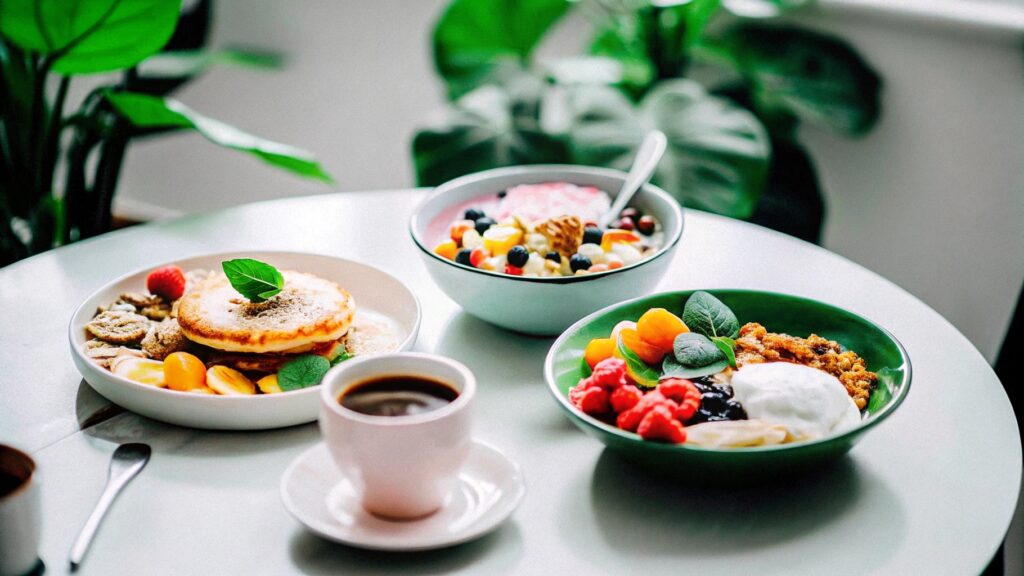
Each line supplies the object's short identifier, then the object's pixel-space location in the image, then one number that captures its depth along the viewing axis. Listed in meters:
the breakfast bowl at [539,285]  1.13
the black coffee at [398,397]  0.83
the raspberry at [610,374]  0.93
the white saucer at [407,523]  0.81
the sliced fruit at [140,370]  1.01
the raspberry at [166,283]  1.20
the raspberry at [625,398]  0.91
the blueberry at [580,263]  1.16
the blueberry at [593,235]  1.21
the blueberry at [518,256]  1.16
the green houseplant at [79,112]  1.55
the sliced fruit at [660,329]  1.00
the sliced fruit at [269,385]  1.01
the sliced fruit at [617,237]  1.23
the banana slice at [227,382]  1.00
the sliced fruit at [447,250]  1.22
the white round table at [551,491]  0.83
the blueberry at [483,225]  1.26
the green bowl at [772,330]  0.84
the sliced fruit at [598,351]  1.02
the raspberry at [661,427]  0.85
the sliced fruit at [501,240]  1.20
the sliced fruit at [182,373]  1.00
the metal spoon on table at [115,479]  0.82
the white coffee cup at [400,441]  0.78
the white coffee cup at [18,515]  0.73
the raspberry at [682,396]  0.89
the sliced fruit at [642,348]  1.01
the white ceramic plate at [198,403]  0.97
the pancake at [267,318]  1.02
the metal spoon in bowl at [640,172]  1.32
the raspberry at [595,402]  0.92
